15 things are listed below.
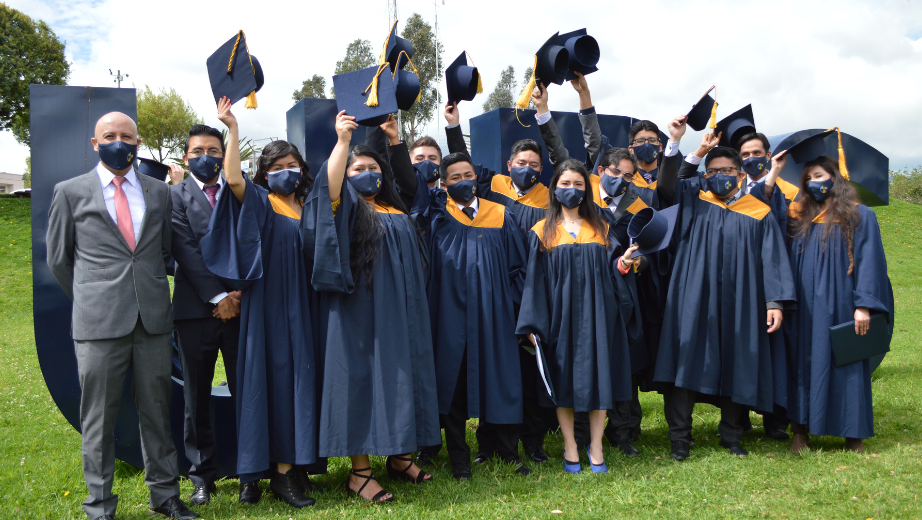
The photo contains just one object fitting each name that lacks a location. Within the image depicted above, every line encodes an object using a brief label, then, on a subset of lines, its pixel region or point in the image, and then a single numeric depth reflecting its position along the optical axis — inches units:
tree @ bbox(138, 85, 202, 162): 1354.6
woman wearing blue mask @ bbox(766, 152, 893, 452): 184.7
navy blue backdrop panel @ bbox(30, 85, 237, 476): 159.8
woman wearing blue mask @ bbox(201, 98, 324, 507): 149.6
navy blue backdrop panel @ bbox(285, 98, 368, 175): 191.9
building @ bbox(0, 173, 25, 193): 2677.2
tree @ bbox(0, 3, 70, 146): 978.7
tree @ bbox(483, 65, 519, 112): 1430.9
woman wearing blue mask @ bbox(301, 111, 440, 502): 150.5
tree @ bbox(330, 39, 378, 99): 1291.8
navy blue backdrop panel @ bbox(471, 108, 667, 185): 242.5
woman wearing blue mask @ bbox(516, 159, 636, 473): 175.6
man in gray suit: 139.3
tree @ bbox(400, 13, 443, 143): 1140.5
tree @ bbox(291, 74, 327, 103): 1398.9
